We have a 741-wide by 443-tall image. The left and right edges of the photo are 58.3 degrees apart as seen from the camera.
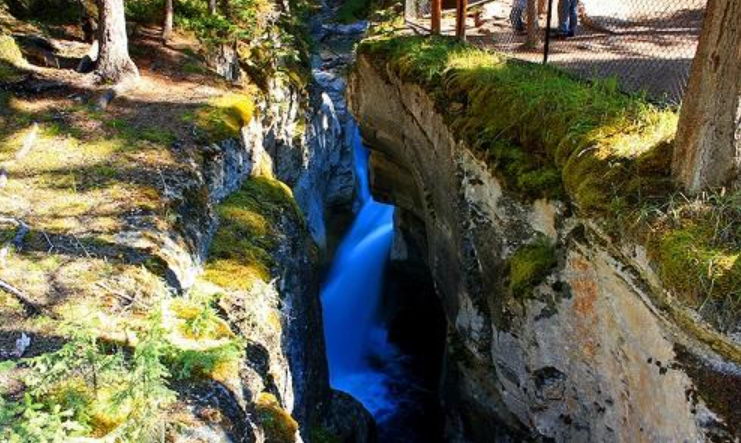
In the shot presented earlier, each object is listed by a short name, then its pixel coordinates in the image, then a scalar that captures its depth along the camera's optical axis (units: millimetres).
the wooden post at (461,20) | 11570
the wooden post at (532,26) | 10742
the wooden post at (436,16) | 12619
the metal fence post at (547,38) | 9617
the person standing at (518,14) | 12531
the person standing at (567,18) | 11102
